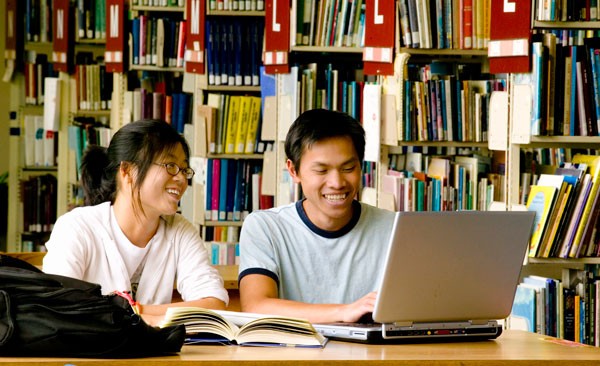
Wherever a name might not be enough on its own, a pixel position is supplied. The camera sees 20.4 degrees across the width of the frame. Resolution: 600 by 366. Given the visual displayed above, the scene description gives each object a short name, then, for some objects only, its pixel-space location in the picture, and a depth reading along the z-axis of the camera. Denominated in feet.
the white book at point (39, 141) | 45.30
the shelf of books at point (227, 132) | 32.76
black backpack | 10.02
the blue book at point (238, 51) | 33.92
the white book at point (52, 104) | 41.08
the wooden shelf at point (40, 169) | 45.96
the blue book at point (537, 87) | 19.65
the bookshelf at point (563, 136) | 19.68
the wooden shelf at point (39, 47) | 46.97
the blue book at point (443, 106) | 24.40
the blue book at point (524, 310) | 19.98
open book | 11.44
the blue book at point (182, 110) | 37.57
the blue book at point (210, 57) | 33.74
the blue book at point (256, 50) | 34.00
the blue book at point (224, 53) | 33.86
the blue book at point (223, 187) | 33.45
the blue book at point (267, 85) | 29.61
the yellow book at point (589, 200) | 19.52
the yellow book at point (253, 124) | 32.87
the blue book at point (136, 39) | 37.68
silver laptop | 11.34
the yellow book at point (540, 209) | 19.45
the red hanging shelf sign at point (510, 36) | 19.83
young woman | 14.87
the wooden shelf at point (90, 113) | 42.98
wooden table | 10.14
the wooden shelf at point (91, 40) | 43.05
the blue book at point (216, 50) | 33.80
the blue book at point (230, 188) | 33.53
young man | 14.67
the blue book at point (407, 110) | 23.93
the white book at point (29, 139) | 45.34
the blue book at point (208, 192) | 33.18
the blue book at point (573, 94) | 19.88
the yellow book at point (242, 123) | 32.79
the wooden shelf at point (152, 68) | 37.49
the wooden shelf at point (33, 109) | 46.51
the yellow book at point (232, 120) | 32.74
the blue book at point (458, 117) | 24.59
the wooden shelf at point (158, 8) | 37.18
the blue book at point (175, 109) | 37.60
